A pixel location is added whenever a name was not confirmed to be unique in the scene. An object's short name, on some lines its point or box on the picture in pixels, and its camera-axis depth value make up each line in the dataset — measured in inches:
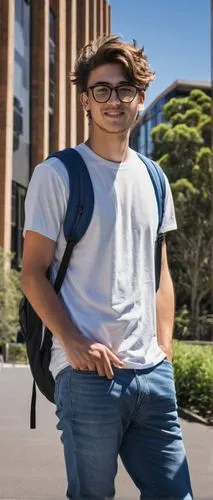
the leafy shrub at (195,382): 493.4
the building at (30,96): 1679.4
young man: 91.3
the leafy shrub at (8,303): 1363.2
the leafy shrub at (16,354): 1430.9
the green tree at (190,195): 1533.0
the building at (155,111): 2642.7
